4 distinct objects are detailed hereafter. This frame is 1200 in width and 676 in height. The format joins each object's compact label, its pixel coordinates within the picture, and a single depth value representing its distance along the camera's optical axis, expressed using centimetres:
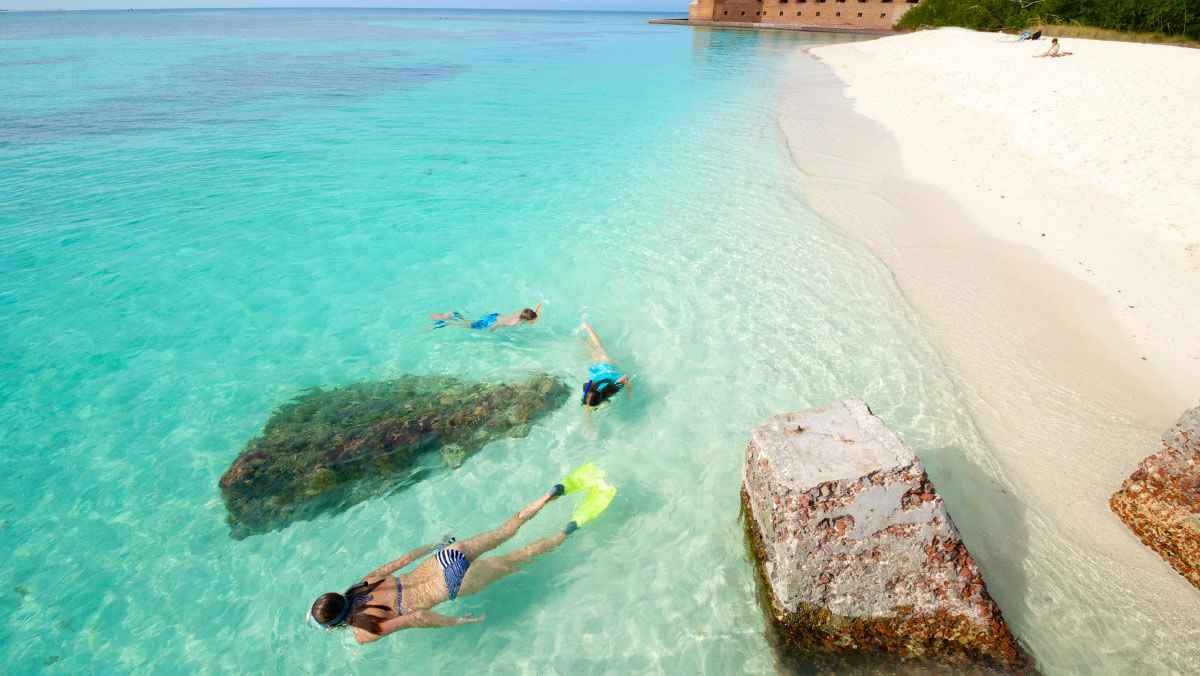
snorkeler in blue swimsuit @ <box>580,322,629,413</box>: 616
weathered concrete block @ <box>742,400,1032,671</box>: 374
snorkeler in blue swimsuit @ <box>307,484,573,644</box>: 416
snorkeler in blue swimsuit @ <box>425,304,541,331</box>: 781
